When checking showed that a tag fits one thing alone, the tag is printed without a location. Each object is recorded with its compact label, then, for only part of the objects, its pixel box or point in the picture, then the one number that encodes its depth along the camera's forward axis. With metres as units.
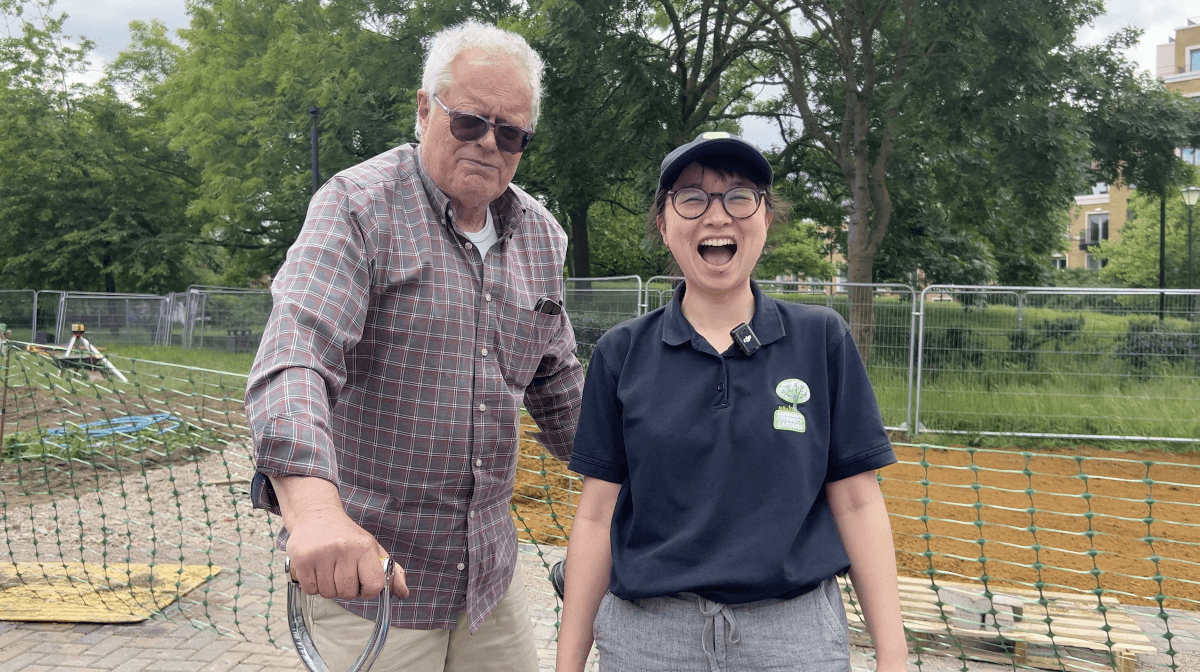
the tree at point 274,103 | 19.75
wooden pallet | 4.81
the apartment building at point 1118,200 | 56.91
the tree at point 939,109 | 13.20
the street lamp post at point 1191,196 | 25.11
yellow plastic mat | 5.12
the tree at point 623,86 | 16.47
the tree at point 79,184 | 32.38
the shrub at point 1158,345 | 11.33
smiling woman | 1.71
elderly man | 2.09
